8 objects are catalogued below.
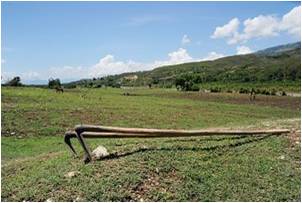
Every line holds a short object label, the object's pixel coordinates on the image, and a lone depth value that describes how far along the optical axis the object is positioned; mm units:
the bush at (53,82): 37980
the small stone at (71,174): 4369
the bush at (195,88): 48890
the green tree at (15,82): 36184
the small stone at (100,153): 4757
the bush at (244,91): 42102
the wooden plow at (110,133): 4817
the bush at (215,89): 46059
